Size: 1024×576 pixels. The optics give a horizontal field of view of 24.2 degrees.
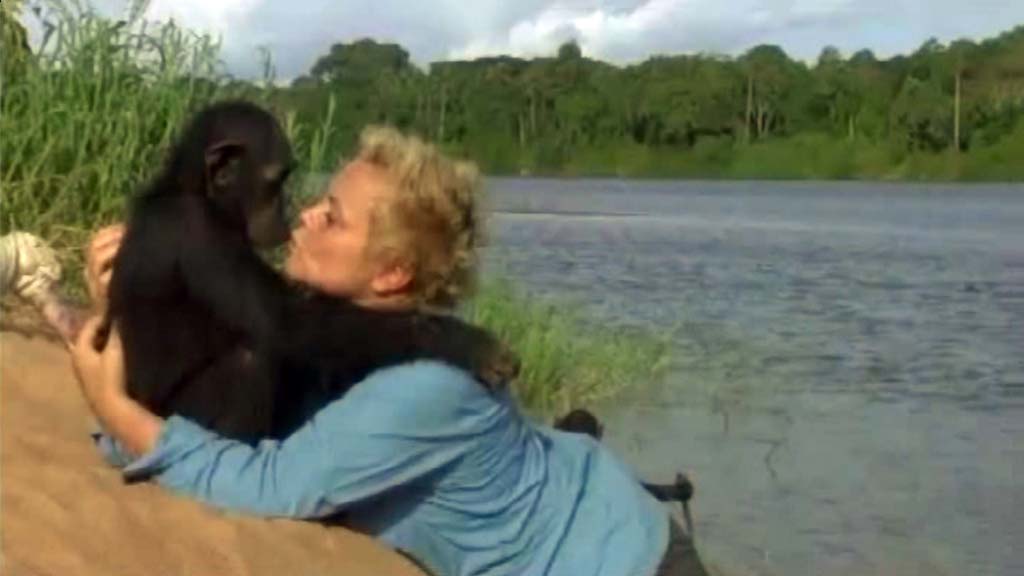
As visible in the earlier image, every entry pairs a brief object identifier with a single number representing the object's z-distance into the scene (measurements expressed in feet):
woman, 11.54
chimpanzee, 12.61
